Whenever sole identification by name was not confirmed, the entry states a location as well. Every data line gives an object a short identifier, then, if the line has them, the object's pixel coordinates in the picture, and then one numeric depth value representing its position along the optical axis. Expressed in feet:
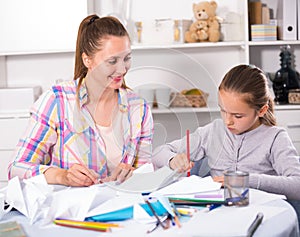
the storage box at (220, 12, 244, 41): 10.48
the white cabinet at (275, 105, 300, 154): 9.96
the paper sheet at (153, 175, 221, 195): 5.03
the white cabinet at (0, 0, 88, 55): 10.43
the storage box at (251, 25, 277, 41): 10.26
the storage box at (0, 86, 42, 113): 10.59
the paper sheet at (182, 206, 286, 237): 4.04
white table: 4.09
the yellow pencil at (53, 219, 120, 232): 4.19
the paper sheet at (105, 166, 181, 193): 5.17
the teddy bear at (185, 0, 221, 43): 10.44
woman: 6.10
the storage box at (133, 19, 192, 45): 10.51
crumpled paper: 4.47
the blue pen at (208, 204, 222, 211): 4.62
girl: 6.41
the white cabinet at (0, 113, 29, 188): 10.32
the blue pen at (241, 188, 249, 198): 4.70
